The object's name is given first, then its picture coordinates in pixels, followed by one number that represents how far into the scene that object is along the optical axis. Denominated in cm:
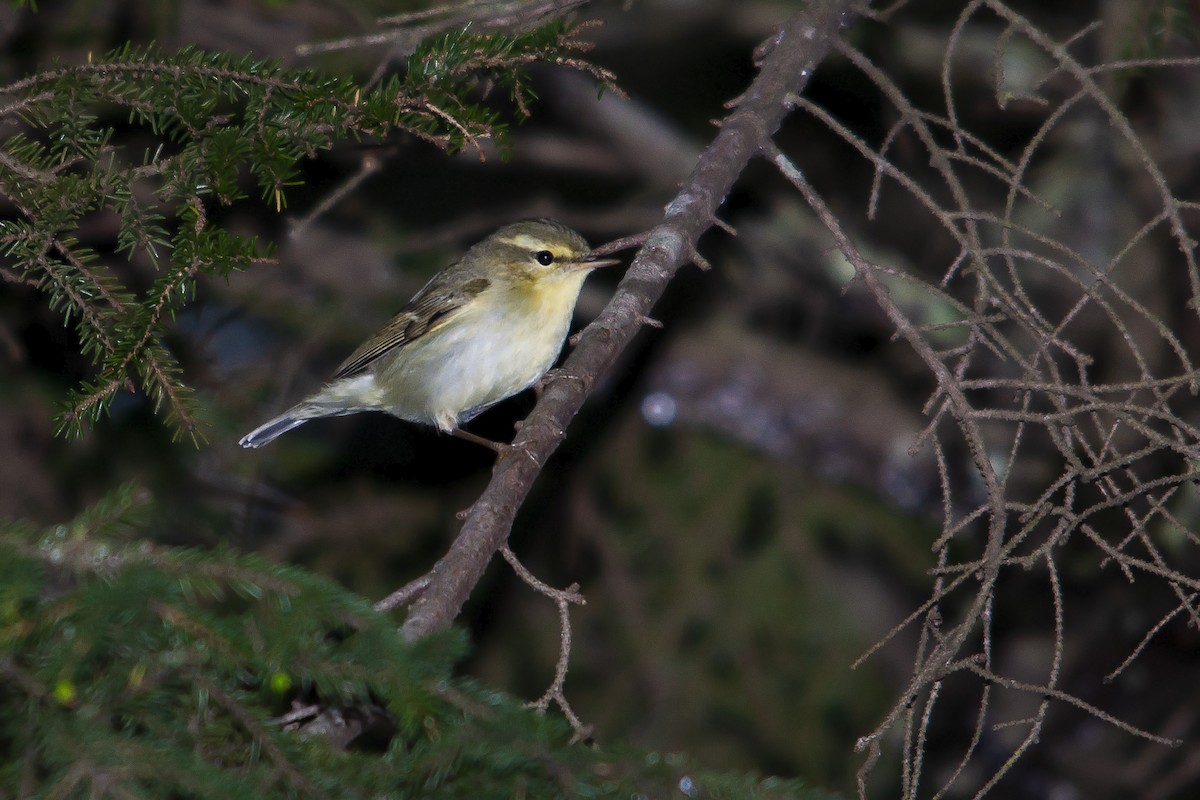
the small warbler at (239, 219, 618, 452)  883
